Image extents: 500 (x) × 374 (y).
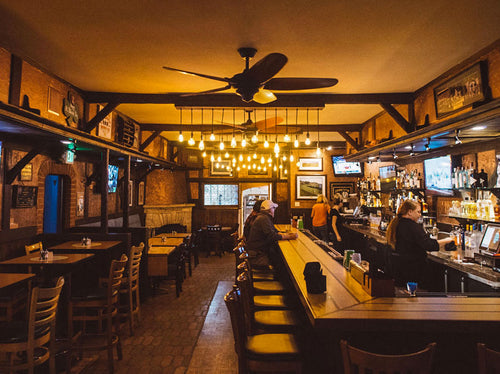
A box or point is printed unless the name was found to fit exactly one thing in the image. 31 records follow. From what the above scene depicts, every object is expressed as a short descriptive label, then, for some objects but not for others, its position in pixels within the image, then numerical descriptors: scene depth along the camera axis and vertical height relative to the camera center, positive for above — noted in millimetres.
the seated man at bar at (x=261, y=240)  4848 -620
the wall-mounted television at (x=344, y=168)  10102 +1037
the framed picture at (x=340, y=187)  10594 +430
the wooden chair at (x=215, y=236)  9558 -1104
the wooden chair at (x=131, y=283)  4238 -1206
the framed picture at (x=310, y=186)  10680 +473
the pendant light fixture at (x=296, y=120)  5875 +1963
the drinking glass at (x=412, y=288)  2445 -699
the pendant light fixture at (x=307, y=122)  5766 +1923
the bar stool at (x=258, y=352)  2133 -1103
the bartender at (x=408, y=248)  3504 -555
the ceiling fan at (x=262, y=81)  3080 +1286
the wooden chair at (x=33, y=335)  2537 -1132
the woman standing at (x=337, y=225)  8055 -691
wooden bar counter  1929 -757
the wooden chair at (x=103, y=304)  3494 -1198
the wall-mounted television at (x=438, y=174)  5038 +425
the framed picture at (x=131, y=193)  8559 +213
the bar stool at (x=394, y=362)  1592 -833
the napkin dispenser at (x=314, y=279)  2449 -622
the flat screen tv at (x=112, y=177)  7313 +560
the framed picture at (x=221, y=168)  11117 +1152
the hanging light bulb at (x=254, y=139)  5549 +1088
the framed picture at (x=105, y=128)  5985 +1452
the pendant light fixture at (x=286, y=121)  5680 +1871
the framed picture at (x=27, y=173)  4836 +444
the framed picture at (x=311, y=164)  10773 +1237
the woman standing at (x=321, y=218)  8469 -495
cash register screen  3518 -469
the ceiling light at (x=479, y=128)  3452 +808
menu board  4684 +81
